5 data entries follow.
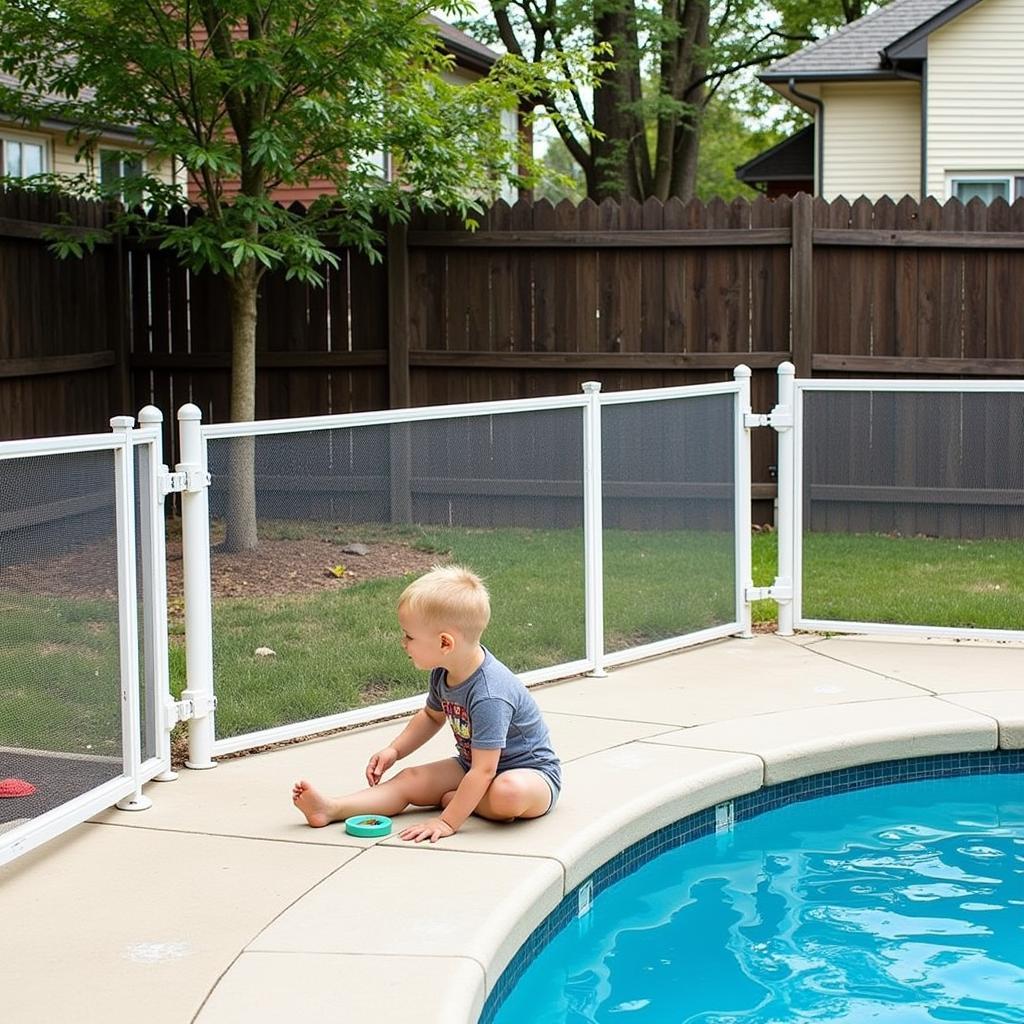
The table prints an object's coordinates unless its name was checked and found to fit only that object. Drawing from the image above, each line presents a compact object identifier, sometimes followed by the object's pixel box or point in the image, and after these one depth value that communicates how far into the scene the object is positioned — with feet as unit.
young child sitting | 15.21
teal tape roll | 15.49
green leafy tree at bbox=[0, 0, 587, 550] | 31.32
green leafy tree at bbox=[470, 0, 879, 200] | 83.87
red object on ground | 14.10
